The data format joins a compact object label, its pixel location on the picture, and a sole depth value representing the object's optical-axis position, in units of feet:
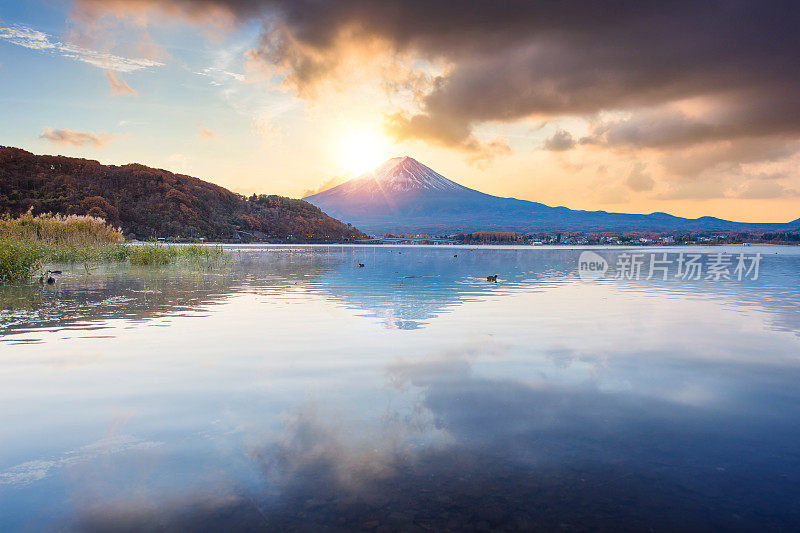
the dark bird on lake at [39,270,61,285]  88.49
